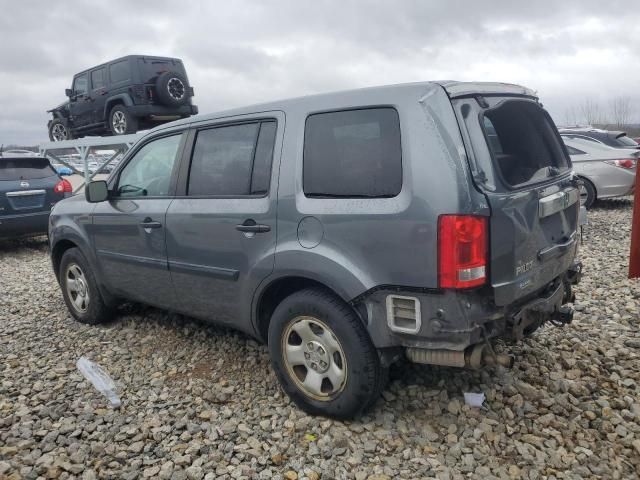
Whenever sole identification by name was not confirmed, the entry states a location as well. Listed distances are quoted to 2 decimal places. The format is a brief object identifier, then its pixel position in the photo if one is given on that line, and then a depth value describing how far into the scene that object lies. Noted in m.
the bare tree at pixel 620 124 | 44.06
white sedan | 9.48
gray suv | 2.41
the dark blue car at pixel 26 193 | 7.93
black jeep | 9.48
